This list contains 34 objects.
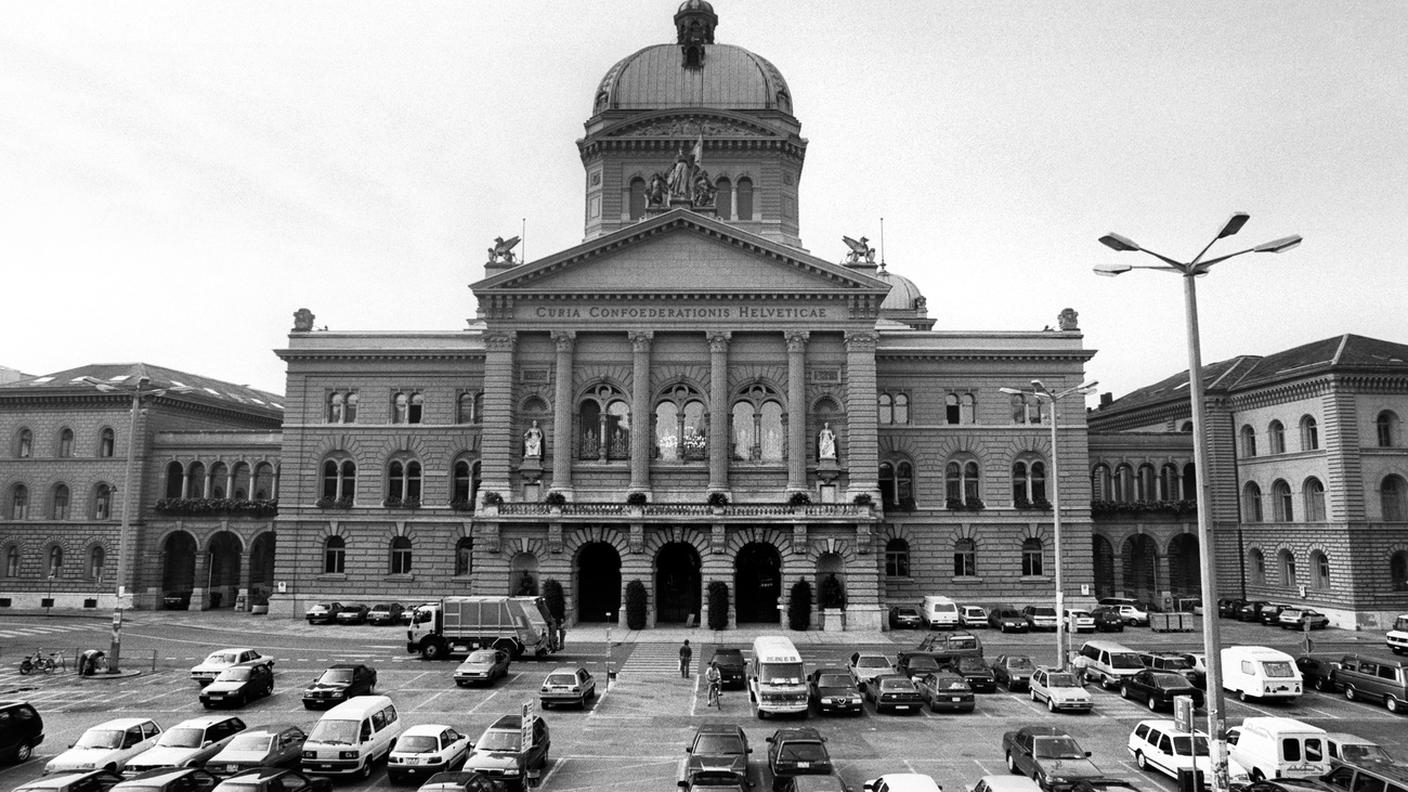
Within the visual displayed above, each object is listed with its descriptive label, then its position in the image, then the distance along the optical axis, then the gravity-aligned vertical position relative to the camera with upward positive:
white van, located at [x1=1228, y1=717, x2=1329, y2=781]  26.19 -5.43
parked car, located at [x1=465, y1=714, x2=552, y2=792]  24.75 -5.39
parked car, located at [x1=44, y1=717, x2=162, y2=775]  25.80 -5.52
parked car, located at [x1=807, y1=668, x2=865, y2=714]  34.66 -5.24
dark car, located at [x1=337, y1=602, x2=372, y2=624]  62.12 -4.71
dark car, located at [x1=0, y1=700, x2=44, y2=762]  28.28 -5.49
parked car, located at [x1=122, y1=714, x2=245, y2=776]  25.92 -5.53
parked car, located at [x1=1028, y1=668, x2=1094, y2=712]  35.53 -5.32
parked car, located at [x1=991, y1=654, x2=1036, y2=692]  39.88 -5.16
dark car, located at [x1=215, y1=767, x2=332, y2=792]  21.97 -5.34
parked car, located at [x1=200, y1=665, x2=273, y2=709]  35.41 -5.29
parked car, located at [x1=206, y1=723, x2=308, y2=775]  25.05 -5.41
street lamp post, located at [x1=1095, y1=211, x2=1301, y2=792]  21.12 +1.19
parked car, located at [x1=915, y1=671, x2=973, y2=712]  35.50 -5.36
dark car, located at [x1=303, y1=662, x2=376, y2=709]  35.75 -5.31
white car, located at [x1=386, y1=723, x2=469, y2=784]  26.31 -5.62
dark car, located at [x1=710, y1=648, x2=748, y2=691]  40.09 -5.22
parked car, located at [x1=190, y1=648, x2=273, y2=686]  39.56 -4.86
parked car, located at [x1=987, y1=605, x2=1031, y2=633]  58.81 -4.65
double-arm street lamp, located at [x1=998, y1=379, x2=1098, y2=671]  39.74 -1.65
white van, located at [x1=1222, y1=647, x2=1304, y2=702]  37.09 -4.89
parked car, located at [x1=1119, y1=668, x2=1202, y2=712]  35.84 -5.24
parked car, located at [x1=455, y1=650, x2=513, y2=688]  39.84 -5.13
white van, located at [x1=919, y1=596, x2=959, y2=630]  58.88 -4.27
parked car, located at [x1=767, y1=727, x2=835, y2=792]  25.12 -5.43
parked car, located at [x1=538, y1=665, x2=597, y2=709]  35.78 -5.28
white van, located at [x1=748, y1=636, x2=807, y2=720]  34.28 -4.84
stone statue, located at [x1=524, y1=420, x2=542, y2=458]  61.41 +5.61
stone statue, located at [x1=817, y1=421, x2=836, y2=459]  61.44 +5.64
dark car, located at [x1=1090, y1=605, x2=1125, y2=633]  58.92 -4.61
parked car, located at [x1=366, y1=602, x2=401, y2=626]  61.50 -4.67
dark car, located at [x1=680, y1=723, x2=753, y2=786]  24.58 -5.44
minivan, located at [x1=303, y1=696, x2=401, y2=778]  26.73 -5.41
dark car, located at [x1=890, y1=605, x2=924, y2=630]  59.81 -4.63
